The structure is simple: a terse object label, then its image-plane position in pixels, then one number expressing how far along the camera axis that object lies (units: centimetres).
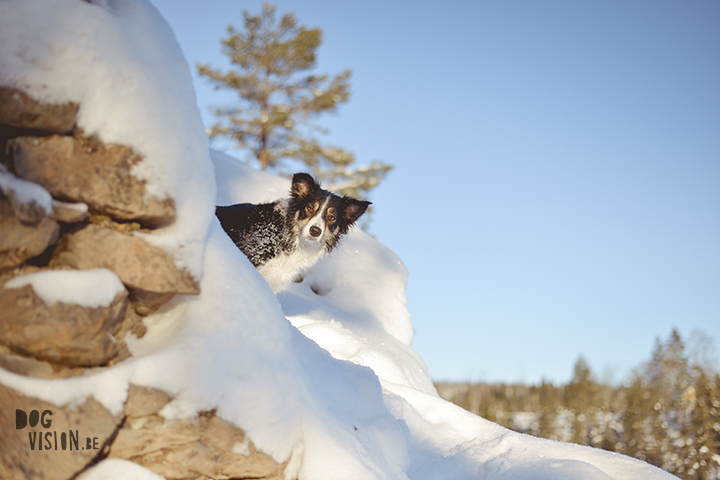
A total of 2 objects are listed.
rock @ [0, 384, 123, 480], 125
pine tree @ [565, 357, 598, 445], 3022
